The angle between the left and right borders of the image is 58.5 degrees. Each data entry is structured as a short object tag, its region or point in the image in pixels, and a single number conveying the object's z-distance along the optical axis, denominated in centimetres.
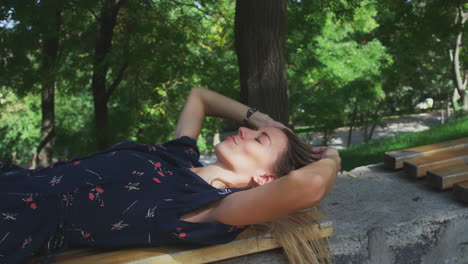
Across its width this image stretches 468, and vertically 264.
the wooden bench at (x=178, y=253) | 208
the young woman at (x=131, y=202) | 201
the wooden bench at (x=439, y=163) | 299
